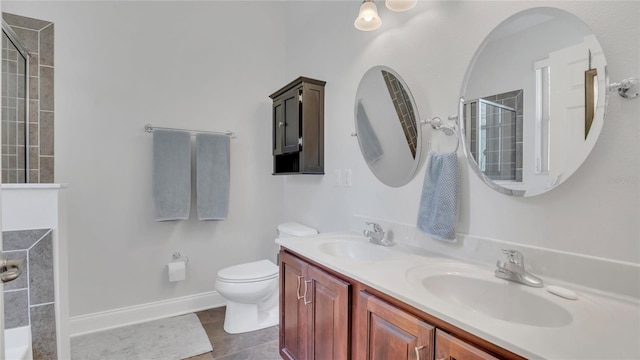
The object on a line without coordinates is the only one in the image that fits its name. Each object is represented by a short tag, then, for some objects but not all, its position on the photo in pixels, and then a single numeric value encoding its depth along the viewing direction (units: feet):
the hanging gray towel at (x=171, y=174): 7.86
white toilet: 7.00
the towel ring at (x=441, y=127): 4.65
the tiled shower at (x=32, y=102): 5.93
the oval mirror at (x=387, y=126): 5.40
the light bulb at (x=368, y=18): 5.03
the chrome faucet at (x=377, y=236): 5.45
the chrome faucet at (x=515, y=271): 3.47
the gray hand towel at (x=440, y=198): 4.48
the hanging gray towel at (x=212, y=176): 8.37
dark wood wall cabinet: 7.43
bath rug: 6.44
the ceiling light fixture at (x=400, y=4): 4.67
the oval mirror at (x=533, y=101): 3.33
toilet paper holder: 8.29
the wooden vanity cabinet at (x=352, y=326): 2.80
